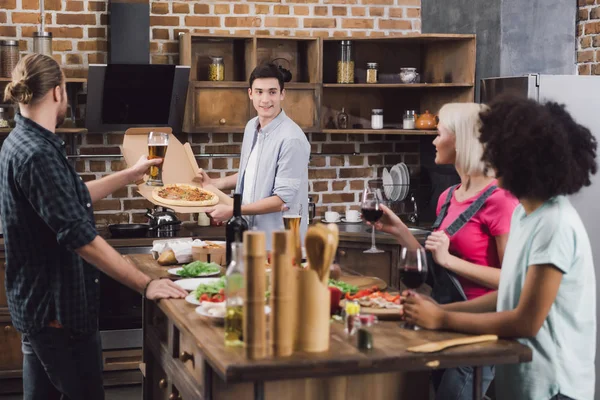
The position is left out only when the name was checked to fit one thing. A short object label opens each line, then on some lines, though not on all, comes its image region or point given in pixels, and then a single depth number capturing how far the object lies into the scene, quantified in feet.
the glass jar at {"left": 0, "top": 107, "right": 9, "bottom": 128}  17.33
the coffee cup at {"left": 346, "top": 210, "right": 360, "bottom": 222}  19.36
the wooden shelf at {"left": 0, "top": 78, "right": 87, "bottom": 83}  17.28
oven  16.98
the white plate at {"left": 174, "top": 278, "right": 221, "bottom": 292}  9.70
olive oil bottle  7.21
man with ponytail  9.30
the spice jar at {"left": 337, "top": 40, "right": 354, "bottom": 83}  18.84
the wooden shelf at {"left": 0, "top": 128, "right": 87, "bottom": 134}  17.29
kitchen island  6.82
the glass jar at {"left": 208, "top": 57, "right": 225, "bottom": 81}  18.20
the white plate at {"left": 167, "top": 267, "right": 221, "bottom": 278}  10.41
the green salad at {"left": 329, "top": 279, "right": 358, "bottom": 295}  9.21
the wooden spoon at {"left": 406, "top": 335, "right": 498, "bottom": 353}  7.10
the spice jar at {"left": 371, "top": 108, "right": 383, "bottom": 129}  19.27
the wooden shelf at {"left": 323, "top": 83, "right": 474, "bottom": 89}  18.61
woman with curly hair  7.16
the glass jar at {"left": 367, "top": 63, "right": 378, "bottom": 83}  19.02
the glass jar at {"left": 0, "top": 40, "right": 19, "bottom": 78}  17.22
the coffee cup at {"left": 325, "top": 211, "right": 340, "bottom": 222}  19.07
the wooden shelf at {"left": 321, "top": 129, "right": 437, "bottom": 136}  18.72
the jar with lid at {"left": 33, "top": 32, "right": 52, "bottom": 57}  17.28
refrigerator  14.40
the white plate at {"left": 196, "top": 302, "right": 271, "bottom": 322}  8.08
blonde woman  9.23
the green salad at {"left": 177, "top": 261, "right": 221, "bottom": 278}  10.43
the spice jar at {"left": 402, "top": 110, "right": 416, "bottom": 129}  19.12
